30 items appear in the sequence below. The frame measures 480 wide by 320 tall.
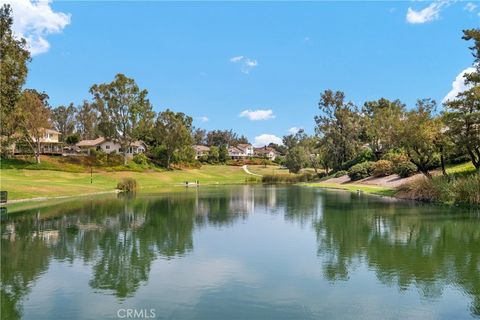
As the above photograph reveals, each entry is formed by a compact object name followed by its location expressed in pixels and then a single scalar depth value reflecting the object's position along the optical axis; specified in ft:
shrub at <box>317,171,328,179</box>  327.80
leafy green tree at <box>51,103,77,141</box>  550.73
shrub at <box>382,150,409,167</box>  197.51
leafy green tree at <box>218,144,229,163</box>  516.32
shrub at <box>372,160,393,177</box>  231.91
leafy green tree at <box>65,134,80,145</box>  420.77
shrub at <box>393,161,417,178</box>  202.80
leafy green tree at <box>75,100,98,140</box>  540.11
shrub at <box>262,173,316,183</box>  325.21
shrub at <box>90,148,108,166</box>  350.43
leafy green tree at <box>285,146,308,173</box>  360.07
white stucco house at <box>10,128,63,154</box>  379.76
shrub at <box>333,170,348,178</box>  291.99
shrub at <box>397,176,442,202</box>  136.98
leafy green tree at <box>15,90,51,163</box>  308.81
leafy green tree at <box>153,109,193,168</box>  394.32
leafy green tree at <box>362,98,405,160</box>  272.23
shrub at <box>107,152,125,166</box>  358.64
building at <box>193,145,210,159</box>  623.77
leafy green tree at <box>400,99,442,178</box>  156.56
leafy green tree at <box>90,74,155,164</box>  355.97
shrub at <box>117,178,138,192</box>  226.38
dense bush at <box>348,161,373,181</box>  252.42
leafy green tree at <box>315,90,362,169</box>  317.83
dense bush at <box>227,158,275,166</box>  518.86
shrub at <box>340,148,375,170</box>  291.99
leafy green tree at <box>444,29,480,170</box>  134.92
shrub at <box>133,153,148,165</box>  376.07
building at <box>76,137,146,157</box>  422.41
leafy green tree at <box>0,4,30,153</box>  136.15
